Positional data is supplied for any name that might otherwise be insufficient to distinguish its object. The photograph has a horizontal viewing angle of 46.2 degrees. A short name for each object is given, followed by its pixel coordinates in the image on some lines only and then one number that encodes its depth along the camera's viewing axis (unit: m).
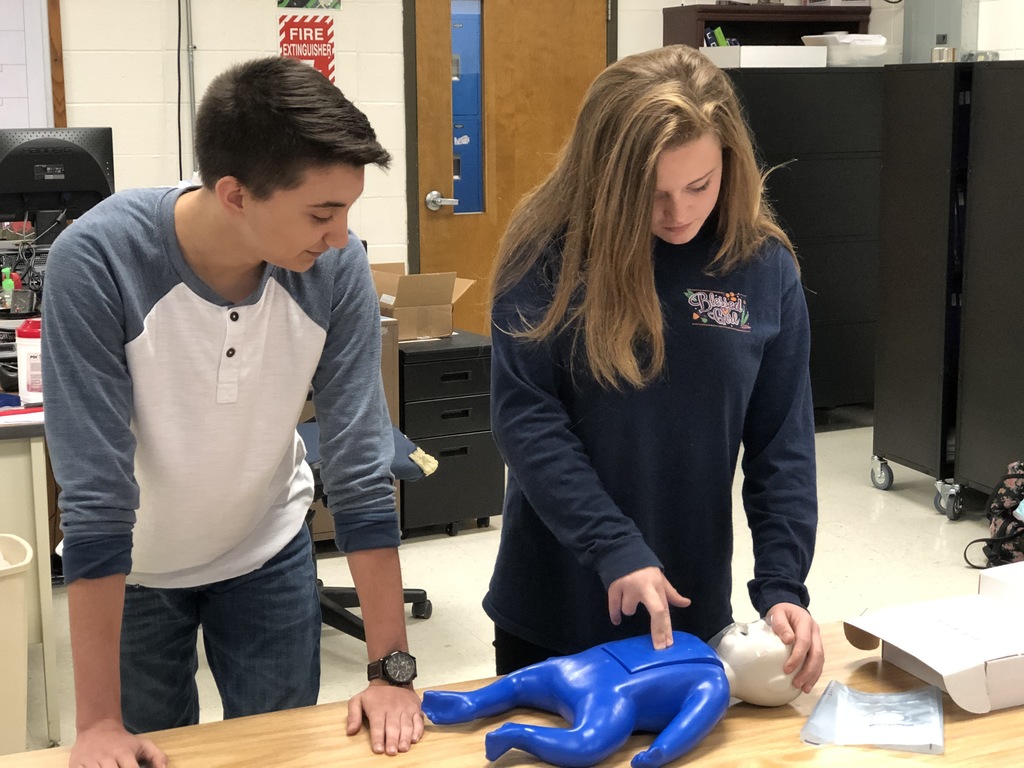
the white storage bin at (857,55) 5.20
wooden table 1.24
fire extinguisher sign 4.71
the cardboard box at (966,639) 1.34
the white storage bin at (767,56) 4.96
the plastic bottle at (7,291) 3.24
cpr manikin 1.20
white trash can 2.21
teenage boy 1.23
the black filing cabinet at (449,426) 3.87
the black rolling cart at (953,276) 3.85
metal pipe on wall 4.55
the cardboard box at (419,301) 3.89
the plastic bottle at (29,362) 2.54
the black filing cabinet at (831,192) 4.96
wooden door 5.00
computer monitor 3.16
